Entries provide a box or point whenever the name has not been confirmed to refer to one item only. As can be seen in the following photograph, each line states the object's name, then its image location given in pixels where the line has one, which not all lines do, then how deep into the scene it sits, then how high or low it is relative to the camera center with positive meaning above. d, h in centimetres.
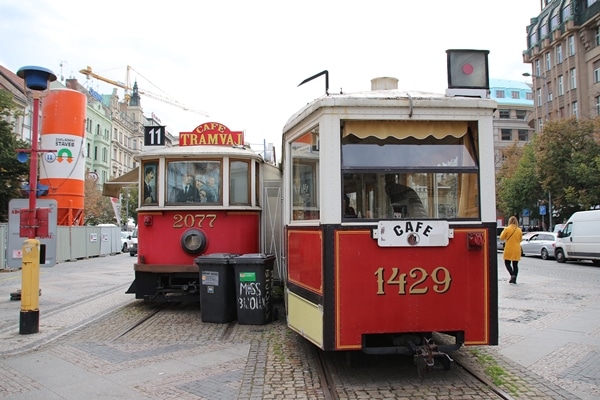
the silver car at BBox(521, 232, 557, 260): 2405 -89
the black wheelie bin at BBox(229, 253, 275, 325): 770 -94
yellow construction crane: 10156 +3036
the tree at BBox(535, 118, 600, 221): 2795 +391
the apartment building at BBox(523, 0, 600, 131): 4291 +1559
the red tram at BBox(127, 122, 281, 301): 884 +26
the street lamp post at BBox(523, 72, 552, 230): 4883 +1290
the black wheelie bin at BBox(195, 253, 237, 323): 793 -95
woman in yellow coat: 1227 -36
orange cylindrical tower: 2392 +404
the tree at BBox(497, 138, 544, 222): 3812 +295
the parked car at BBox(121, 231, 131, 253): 3622 -105
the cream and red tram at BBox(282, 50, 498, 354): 484 +7
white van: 1888 -45
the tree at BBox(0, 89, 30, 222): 2122 +270
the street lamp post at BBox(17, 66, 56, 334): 698 -5
